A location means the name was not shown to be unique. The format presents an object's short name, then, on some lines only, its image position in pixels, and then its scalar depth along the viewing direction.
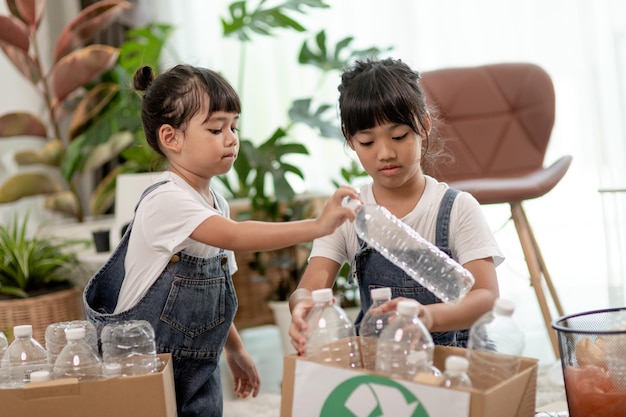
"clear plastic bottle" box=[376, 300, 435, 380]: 1.65
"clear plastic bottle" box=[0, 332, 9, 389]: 1.80
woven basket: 3.32
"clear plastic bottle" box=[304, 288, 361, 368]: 1.73
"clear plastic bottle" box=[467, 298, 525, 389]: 1.65
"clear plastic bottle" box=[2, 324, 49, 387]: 1.82
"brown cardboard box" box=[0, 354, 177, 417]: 1.73
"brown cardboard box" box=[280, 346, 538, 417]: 1.55
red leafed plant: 4.03
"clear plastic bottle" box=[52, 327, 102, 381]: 1.79
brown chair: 3.28
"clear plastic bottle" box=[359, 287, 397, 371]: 1.73
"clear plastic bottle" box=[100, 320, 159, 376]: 1.81
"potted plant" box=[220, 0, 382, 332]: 3.53
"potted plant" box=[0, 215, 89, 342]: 3.34
